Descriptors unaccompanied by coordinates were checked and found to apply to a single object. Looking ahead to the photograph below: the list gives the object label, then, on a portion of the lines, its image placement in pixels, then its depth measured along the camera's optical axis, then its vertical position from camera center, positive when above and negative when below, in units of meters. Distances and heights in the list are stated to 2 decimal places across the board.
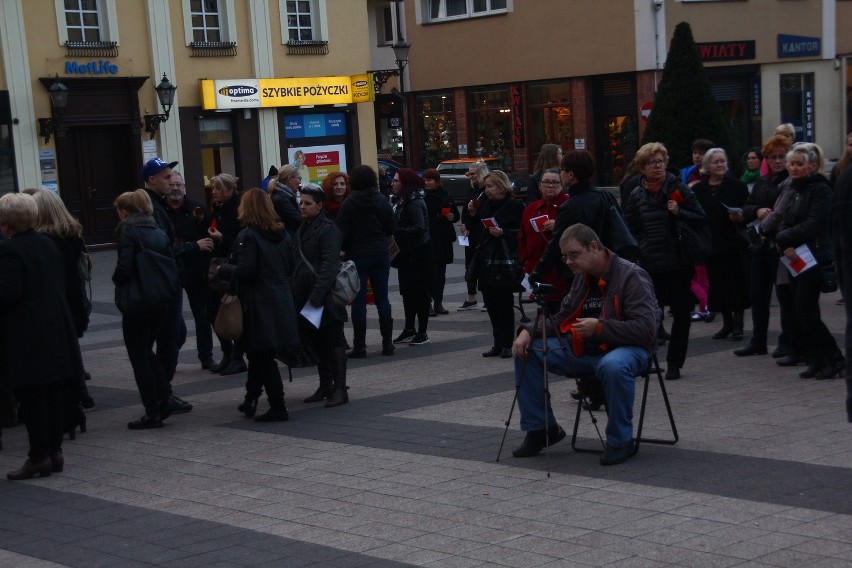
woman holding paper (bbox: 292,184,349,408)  9.68 -1.22
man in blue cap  9.84 -1.19
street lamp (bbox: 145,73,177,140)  27.83 +0.94
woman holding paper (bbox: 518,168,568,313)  10.03 -0.77
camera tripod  7.10 -1.19
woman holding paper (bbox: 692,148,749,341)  11.81 -1.24
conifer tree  16.08 -0.04
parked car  39.81 -1.55
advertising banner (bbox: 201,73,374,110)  30.11 +1.15
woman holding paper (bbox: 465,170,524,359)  11.45 -1.16
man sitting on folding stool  7.15 -1.30
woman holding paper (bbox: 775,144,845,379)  9.49 -1.08
